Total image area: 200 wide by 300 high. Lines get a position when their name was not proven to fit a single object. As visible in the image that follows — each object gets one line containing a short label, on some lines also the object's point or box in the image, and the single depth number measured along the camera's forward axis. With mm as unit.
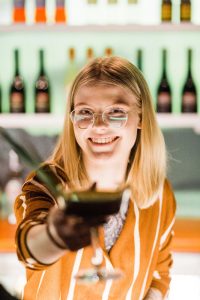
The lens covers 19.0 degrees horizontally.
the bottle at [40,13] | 2762
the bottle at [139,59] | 2953
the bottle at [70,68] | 2916
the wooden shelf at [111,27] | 2689
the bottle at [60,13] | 2777
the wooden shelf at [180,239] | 2504
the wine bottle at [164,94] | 2836
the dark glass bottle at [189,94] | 2820
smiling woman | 1294
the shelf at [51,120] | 2707
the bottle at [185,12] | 2764
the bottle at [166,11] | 2775
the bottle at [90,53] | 2889
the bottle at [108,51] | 2842
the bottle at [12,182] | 2951
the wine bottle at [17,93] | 2849
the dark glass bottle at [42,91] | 2850
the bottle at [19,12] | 2775
